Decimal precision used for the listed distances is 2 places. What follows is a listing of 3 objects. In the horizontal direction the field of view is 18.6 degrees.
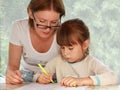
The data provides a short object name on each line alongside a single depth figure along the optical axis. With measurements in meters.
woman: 1.90
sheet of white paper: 1.58
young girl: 1.68
